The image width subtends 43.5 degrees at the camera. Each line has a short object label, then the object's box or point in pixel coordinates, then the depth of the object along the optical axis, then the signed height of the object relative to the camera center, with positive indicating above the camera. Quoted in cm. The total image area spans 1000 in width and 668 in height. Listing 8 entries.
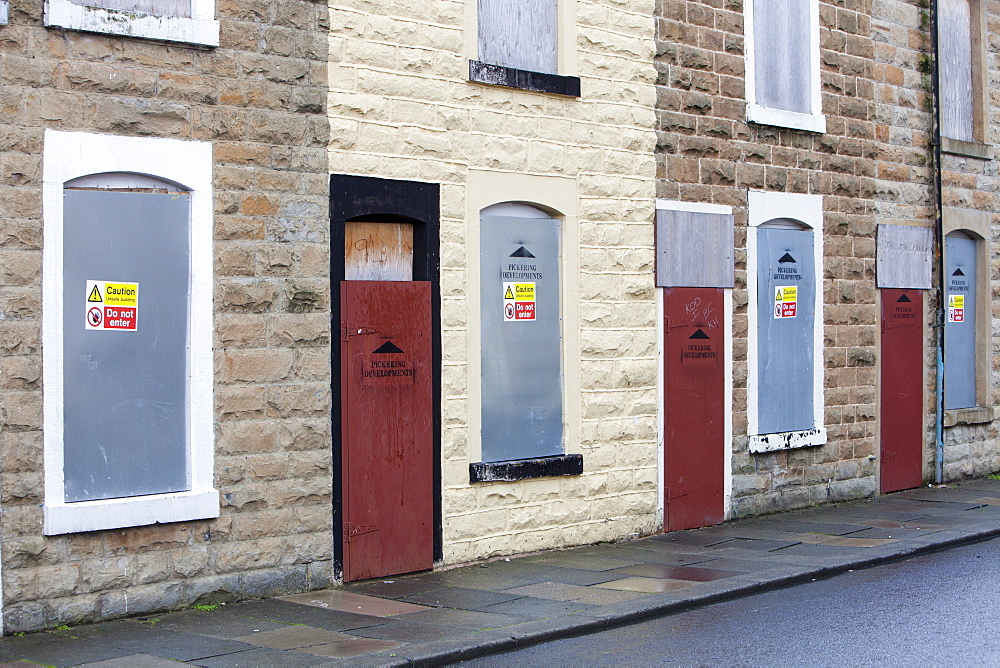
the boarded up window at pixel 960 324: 1661 +20
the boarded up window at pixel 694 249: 1268 +95
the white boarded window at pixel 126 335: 855 +6
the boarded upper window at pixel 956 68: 1655 +362
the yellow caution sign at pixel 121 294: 888 +35
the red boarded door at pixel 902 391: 1548 -65
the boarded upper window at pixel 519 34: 1138 +285
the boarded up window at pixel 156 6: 895 +245
